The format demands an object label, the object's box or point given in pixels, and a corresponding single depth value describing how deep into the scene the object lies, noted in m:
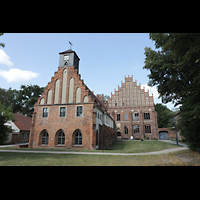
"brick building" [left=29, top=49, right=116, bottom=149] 18.83
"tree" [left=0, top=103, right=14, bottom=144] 20.41
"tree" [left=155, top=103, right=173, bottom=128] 52.23
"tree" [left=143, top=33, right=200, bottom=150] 8.80
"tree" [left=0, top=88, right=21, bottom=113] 41.59
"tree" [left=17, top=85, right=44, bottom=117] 42.19
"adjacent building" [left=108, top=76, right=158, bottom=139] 37.28
